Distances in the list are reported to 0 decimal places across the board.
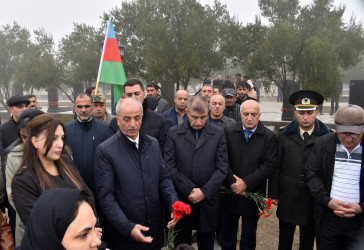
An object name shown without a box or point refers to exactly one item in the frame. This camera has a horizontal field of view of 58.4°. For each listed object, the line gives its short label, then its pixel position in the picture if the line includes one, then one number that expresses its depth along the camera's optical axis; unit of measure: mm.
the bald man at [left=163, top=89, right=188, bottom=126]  5629
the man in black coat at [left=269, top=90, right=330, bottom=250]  3668
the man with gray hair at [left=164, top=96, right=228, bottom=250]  3586
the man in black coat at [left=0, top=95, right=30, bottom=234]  3690
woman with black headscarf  1450
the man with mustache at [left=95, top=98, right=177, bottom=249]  2941
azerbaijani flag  6190
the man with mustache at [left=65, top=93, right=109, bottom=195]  3746
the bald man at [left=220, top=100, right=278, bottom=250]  3801
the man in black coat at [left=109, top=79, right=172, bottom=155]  4062
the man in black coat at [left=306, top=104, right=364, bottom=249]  3127
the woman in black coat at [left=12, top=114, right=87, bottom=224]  2414
